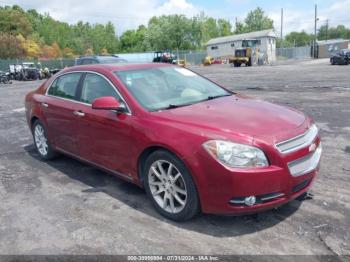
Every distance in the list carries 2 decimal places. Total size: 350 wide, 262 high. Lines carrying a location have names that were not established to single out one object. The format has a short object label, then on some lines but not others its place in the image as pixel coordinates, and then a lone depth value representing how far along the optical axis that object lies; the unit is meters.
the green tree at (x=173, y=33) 80.31
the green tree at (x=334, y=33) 132.50
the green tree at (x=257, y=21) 96.03
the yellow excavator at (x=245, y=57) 45.86
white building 61.62
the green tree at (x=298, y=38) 123.34
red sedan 3.47
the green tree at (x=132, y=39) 105.12
